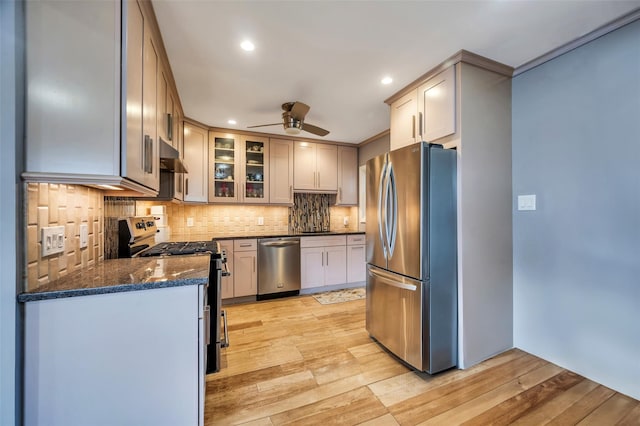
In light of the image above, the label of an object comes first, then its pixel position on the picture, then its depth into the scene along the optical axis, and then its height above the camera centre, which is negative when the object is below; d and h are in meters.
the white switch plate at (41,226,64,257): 1.11 -0.11
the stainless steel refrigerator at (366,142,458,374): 1.88 -0.32
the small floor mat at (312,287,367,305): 3.54 -1.18
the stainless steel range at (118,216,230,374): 1.92 -0.32
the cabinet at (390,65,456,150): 2.02 +0.90
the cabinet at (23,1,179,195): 0.99 +0.50
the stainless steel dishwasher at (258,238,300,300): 3.51 -0.73
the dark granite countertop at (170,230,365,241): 3.39 -0.30
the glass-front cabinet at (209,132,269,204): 3.62 +0.68
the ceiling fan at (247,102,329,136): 2.60 +1.01
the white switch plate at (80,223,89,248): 1.44 -0.11
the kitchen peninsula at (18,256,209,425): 1.01 -0.57
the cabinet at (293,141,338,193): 4.08 +0.77
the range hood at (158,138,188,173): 1.84 +0.44
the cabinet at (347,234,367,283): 4.06 -0.70
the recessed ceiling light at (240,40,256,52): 1.80 +1.21
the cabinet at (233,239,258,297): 3.39 -0.70
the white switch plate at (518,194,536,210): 2.13 +0.10
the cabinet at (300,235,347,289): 3.75 -0.70
